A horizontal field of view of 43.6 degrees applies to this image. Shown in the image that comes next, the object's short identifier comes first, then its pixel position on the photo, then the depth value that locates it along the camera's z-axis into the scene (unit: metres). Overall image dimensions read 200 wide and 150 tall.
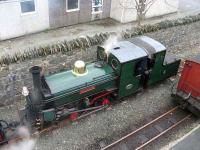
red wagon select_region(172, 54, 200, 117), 9.42
